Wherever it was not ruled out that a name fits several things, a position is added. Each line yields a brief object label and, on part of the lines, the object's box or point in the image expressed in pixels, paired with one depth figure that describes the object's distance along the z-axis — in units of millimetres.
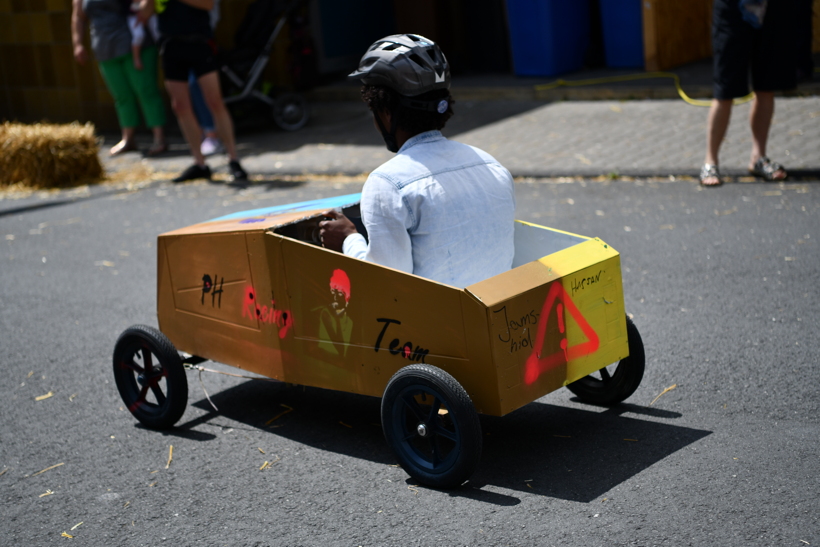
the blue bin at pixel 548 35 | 10766
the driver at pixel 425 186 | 3148
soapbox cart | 3061
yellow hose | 10396
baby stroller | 10375
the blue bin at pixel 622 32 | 10805
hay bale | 9617
